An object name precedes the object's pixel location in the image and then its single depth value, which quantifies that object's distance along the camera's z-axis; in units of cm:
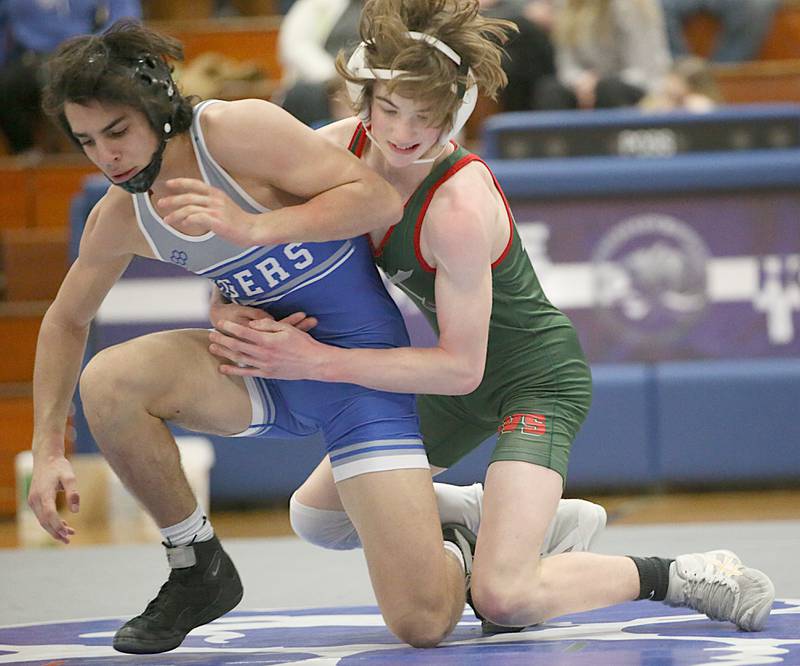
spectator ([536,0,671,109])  1341
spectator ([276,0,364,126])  1331
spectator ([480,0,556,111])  1355
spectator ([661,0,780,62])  1481
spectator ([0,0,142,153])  1355
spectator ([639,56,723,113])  1302
